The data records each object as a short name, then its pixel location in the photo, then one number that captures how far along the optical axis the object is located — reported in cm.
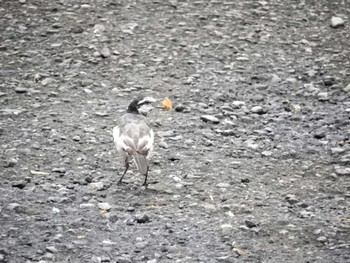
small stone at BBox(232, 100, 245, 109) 2073
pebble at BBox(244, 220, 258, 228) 1459
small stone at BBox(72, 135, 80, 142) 1831
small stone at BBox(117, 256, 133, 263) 1306
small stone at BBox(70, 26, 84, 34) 2444
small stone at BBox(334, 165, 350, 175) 1711
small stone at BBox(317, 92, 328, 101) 2123
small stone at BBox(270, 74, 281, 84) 2237
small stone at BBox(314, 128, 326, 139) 1912
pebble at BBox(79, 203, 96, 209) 1508
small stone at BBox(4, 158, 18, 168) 1675
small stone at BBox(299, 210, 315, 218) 1507
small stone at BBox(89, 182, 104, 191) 1602
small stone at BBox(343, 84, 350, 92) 2169
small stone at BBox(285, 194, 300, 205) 1576
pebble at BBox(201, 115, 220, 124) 1969
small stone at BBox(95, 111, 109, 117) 1984
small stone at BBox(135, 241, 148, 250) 1362
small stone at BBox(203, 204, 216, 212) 1530
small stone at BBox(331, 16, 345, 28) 2585
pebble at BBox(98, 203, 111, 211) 1512
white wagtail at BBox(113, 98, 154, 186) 1545
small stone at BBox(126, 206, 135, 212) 1510
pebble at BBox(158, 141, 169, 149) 1833
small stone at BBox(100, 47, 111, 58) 2318
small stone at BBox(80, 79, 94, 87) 2156
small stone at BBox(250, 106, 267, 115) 2047
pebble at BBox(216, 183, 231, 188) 1645
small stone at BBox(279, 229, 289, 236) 1434
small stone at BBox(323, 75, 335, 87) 2211
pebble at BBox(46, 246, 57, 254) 1313
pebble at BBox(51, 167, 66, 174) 1666
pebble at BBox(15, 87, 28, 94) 2081
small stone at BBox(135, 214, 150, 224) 1459
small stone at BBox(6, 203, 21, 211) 1466
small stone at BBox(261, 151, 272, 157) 1814
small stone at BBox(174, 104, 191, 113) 2035
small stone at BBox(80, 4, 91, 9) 2608
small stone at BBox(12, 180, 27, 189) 1580
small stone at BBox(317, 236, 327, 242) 1402
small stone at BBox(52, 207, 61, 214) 1474
